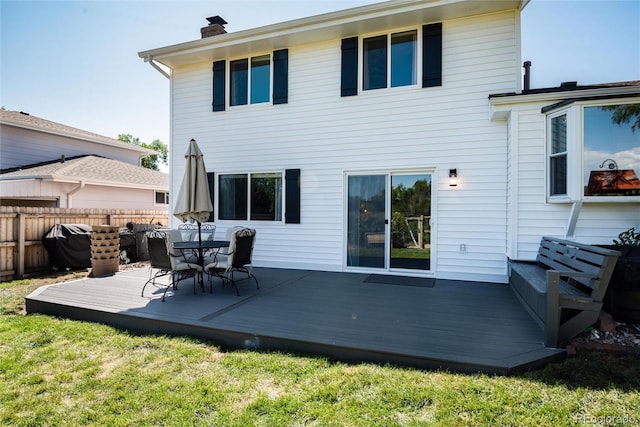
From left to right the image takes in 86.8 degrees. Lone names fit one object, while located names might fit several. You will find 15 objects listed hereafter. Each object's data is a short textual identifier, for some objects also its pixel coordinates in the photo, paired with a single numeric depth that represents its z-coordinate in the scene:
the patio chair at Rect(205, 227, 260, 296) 5.23
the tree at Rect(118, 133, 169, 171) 45.43
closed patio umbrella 5.51
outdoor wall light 6.27
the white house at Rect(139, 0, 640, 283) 5.52
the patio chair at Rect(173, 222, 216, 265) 6.52
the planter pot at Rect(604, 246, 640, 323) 3.91
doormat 5.91
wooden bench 3.15
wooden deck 3.07
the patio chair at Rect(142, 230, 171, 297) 5.04
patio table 5.18
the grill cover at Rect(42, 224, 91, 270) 7.29
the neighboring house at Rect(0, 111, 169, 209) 10.53
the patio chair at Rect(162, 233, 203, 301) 5.01
